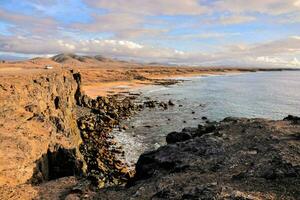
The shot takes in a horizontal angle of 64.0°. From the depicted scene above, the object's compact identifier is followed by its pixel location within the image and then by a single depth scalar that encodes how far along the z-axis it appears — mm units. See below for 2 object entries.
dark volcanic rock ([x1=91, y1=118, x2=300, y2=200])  13395
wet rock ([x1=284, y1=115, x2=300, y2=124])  23640
